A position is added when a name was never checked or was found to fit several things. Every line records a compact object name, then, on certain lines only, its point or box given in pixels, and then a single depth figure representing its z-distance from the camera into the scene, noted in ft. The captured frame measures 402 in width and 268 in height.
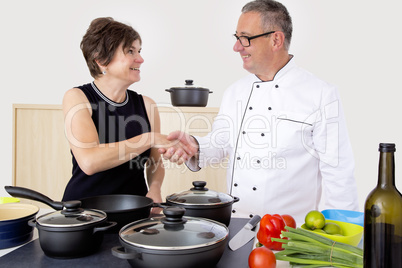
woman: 5.61
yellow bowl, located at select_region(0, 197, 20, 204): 4.38
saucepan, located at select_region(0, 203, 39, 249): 3.47
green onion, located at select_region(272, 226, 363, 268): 2.90
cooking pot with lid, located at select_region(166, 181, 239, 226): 3.57
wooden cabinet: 9.44
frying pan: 3.53
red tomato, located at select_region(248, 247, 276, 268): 2.88
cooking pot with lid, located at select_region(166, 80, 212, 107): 8.66
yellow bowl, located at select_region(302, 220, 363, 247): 3.26
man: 6.31
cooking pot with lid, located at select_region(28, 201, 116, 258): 3.02
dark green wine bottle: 2.57
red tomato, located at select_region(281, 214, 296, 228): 3.64
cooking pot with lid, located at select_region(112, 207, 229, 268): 2.62
